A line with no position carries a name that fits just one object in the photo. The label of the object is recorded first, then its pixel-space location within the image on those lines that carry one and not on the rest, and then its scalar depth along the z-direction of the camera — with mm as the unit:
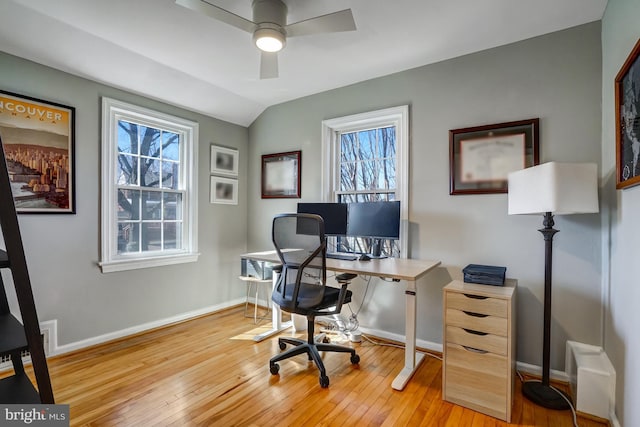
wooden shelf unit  731
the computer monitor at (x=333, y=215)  2990
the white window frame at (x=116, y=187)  2844
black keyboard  2818
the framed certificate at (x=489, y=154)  2357
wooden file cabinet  1857
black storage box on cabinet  2113
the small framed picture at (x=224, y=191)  3764
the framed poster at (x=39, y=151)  2355
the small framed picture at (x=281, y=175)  3643
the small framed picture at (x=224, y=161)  3766
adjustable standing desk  2188
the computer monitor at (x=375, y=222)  2684
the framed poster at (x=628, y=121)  1488
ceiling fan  1806
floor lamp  1761
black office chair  2223
